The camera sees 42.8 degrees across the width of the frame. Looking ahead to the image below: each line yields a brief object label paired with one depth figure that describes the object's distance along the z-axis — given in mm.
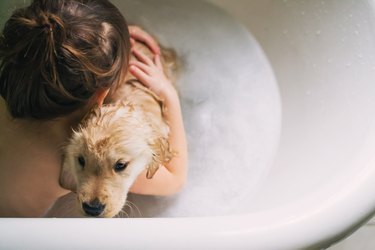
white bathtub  698
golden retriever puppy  884
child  826
